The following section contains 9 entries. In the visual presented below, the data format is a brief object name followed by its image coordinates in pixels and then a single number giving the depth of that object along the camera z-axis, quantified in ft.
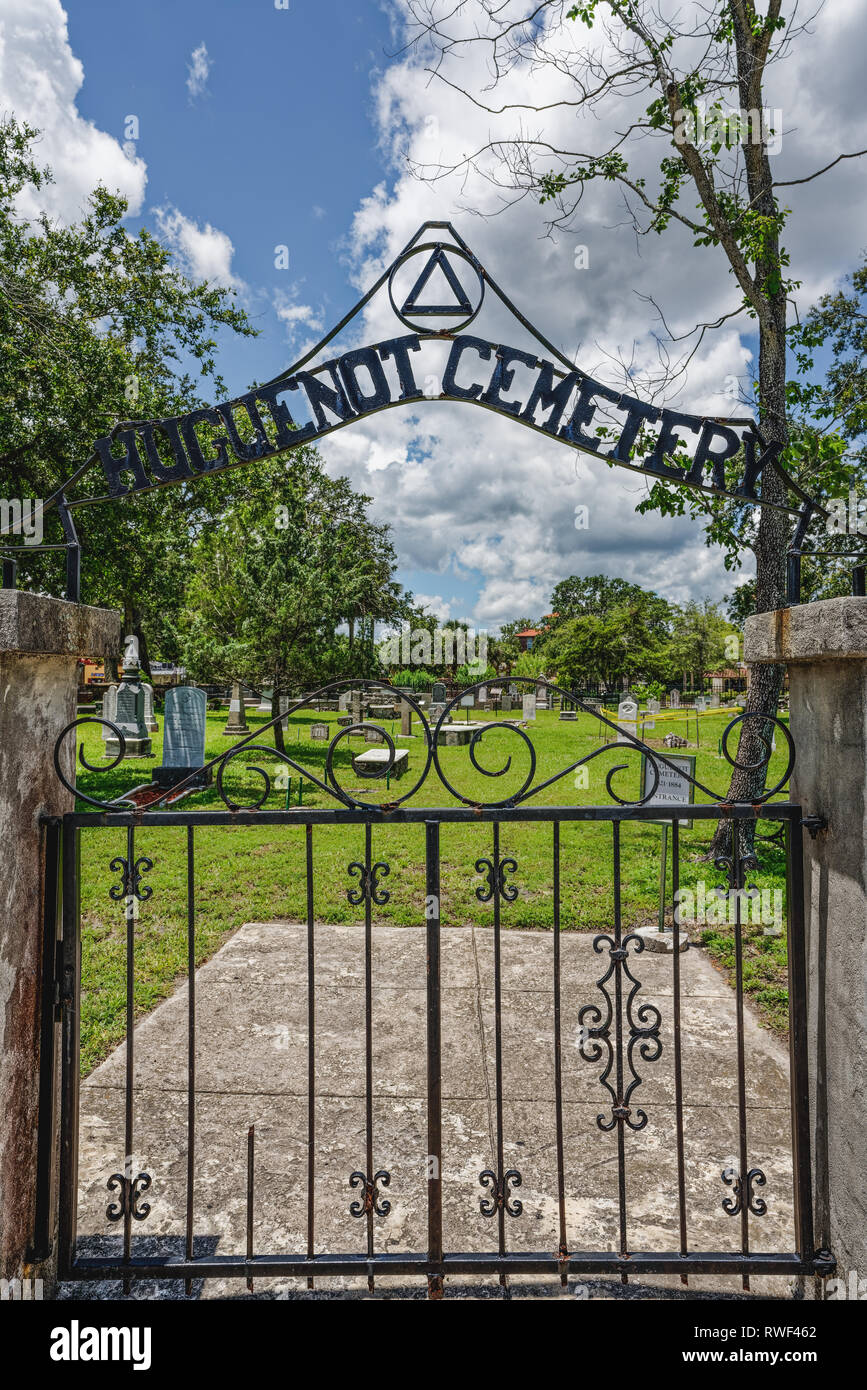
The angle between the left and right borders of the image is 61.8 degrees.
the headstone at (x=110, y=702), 41.45
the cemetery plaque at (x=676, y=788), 20.70
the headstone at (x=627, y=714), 61.11
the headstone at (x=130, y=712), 38.75
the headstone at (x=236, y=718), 62.39
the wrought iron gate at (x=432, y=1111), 7.54
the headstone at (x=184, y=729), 32.37
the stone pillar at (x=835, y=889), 6.94
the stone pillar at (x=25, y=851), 7.14
